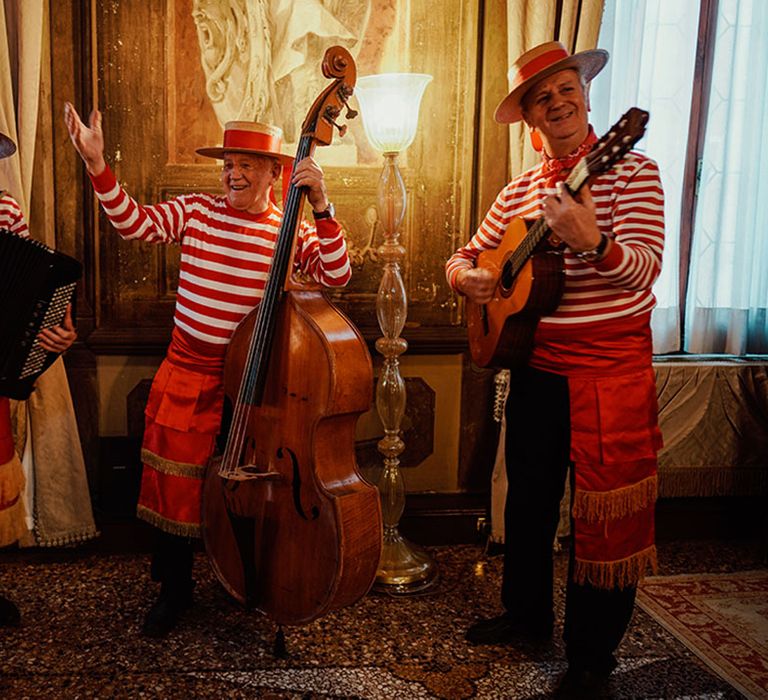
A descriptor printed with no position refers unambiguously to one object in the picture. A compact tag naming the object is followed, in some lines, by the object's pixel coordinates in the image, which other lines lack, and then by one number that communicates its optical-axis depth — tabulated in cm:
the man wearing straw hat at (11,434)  227
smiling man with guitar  207
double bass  206
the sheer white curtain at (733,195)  324
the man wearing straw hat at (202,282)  238
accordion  216
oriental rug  237
